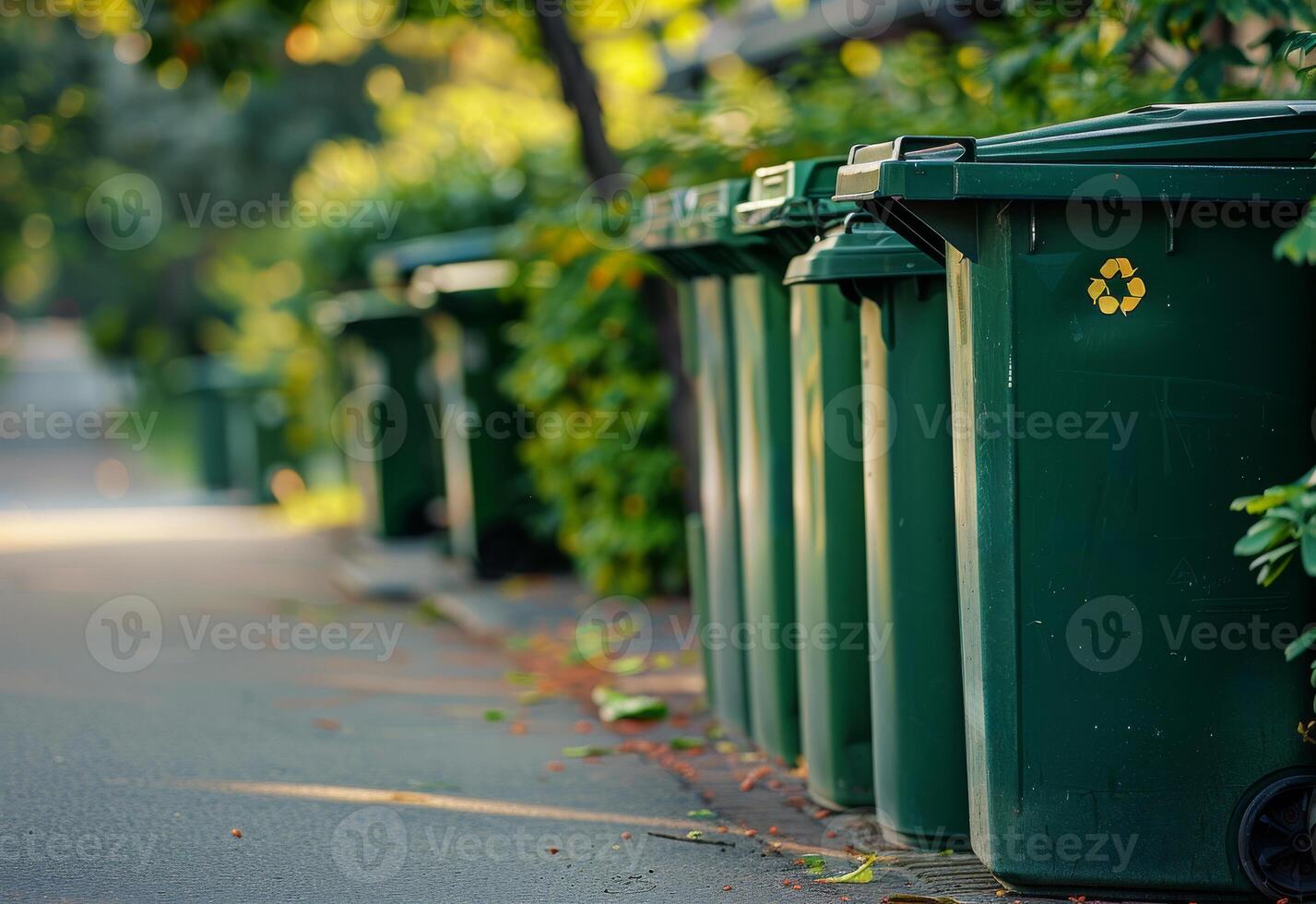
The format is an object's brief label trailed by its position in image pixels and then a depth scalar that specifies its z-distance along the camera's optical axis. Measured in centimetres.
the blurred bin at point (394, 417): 1340
